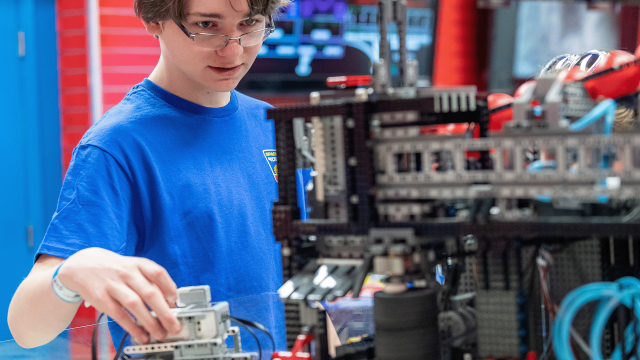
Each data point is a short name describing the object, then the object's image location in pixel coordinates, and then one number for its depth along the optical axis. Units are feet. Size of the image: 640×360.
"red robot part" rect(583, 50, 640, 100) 4.00
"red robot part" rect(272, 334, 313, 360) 3.96
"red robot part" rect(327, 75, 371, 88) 4.35
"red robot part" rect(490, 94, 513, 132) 4.56
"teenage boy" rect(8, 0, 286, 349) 4.79
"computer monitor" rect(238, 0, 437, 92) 11.82
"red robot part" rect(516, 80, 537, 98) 4.05
